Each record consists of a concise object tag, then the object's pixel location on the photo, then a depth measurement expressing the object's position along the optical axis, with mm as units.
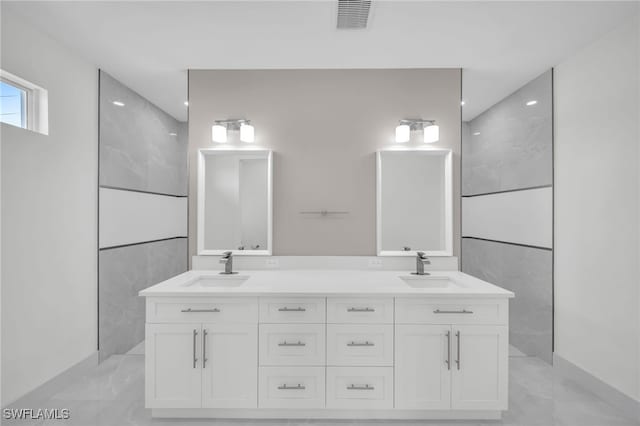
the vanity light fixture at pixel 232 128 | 2588
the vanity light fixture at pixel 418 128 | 2564
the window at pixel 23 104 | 1985
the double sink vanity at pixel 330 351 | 1903
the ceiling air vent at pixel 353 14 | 1800
